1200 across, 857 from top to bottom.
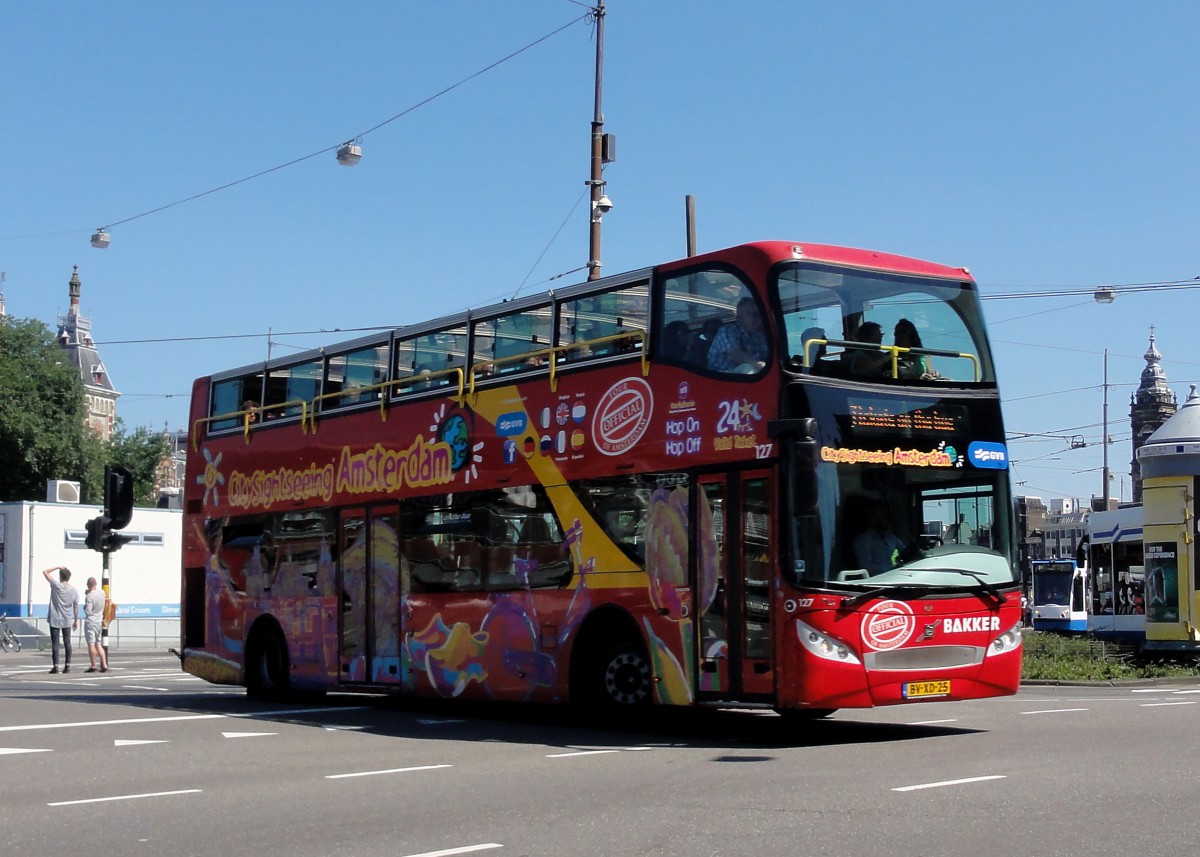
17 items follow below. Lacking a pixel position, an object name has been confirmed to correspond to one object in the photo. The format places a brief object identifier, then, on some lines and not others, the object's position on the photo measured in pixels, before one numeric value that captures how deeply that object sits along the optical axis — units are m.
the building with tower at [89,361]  159.50
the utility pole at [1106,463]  69.25
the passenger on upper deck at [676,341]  14.24
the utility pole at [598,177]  24.94
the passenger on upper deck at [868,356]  13.52
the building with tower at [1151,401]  150.00
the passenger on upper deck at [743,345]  13.38
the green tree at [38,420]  76.06
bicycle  39.53
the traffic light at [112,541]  26.56
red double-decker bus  13.13
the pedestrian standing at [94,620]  27.84
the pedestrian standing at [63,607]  27.12
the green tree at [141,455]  82.88
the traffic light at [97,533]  26.47
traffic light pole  28.62
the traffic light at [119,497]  25.33
